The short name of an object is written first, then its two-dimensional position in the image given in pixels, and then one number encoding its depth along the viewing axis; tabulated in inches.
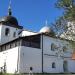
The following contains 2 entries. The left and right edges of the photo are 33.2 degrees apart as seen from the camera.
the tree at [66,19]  338.9
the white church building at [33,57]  784.2
